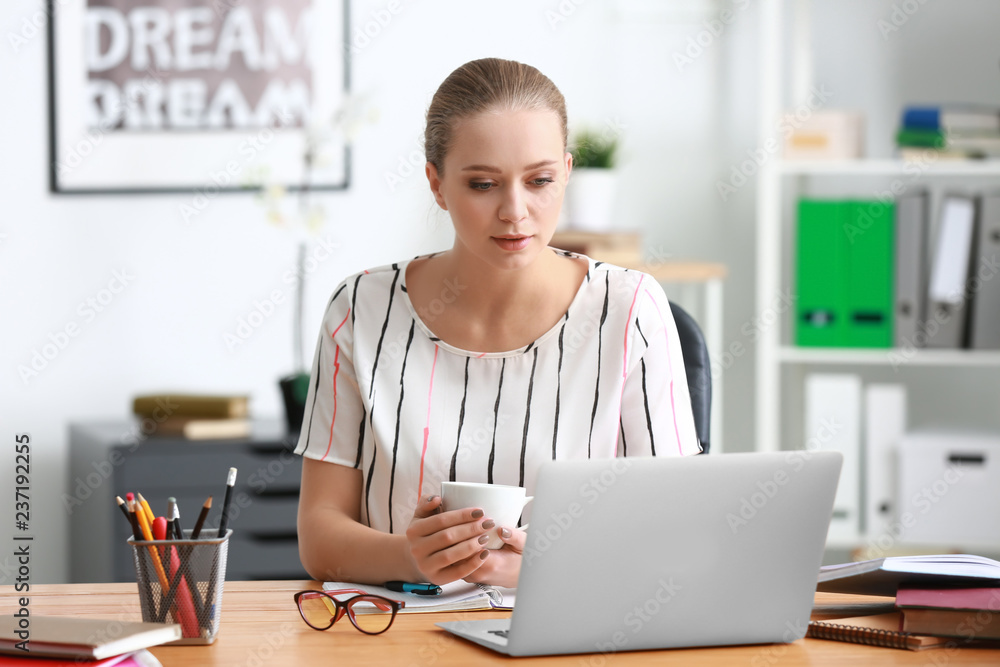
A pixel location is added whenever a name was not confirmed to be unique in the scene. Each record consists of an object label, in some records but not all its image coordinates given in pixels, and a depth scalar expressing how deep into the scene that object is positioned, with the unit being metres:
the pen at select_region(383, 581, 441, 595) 3.73
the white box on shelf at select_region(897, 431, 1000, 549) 5.35
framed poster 5.47
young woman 4.25
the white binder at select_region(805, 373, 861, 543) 5.42
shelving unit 5.41
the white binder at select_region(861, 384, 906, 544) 5.41
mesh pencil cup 3.13
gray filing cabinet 5.15
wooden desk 2.98
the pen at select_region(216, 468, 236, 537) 3.25
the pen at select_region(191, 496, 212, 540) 3.25
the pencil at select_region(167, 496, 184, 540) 3.26
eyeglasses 3.29
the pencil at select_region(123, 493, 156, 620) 3.15
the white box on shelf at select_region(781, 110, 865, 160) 5.44
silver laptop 2.84
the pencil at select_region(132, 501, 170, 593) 3.13
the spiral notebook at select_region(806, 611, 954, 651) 3.15
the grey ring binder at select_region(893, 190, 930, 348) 5.36
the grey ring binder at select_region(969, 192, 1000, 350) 5.36
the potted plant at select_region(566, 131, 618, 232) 5.46
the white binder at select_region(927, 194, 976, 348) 5.35
